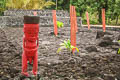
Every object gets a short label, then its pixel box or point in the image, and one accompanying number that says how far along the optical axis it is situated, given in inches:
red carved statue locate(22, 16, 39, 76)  83.3
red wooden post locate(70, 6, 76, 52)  170.2
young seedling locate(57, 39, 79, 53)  168.0
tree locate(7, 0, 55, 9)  761.7
